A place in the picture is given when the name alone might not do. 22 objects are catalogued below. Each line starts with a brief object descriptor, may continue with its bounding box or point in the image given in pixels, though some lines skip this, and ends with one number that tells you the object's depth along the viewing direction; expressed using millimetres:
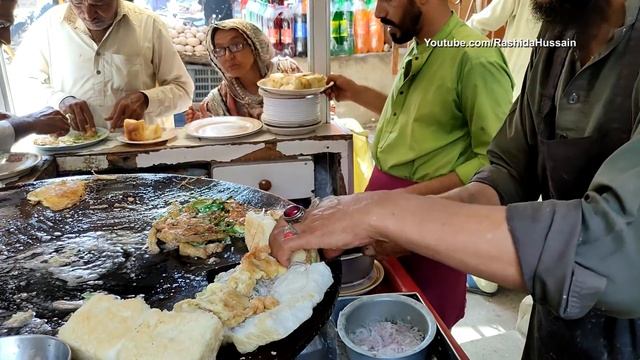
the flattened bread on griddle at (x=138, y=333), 998
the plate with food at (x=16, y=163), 2098
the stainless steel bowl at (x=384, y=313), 1395
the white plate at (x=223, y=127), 2596
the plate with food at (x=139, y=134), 2516
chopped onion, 1315
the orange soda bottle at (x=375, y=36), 5746
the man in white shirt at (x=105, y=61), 3125
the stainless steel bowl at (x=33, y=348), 959
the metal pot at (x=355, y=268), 1662
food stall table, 2447
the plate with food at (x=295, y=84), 2521
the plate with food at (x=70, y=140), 2385
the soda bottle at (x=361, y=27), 5352
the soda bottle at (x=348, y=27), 5242
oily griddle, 1203
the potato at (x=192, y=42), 4195
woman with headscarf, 3301
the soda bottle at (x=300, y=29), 3501
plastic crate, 4246
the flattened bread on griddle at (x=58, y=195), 1703
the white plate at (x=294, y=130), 2623
